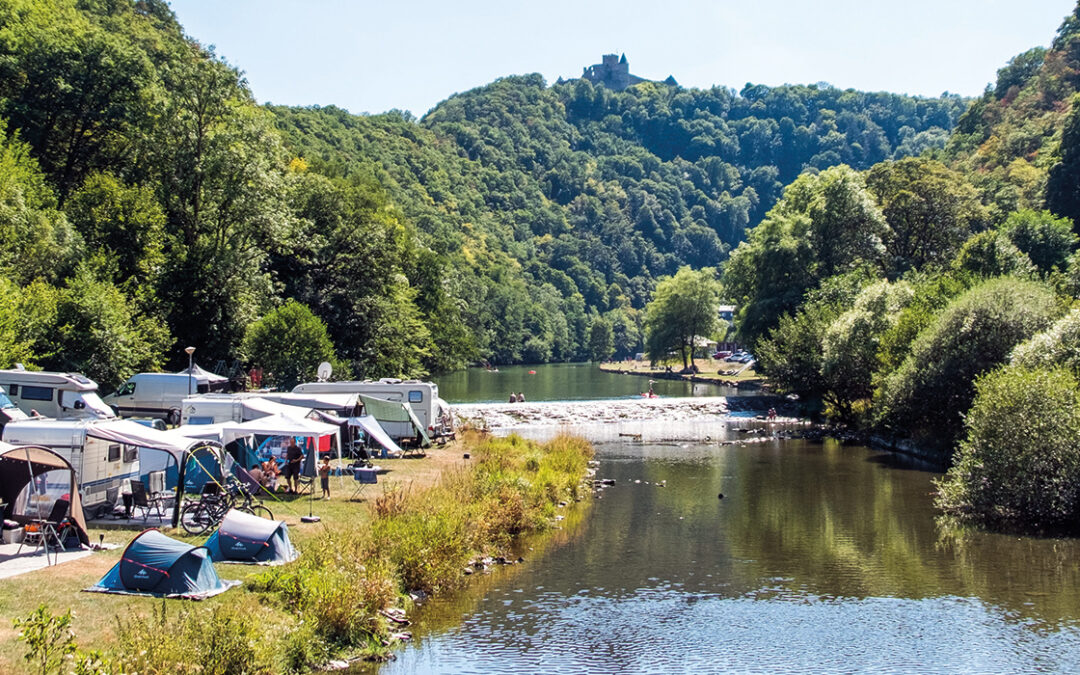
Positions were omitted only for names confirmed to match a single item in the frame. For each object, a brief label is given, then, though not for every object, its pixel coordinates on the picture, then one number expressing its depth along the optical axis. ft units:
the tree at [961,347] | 126.62
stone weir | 189.67
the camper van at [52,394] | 104.99
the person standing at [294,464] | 88.53
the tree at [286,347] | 161.79
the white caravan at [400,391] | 128.36
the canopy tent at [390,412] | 124.36
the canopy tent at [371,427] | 106.63
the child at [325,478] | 87.71
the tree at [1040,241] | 213.87
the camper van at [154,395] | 132.05
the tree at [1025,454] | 88.69
